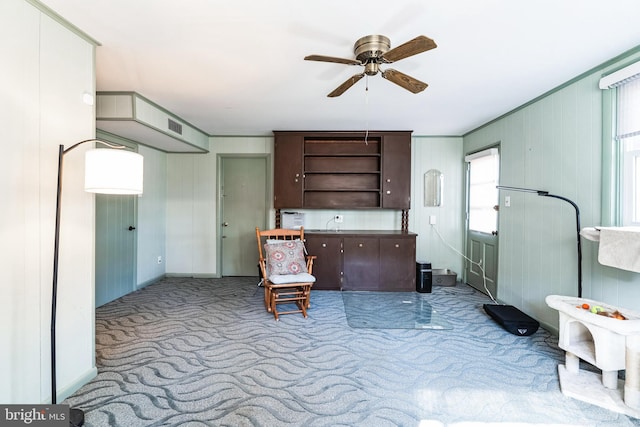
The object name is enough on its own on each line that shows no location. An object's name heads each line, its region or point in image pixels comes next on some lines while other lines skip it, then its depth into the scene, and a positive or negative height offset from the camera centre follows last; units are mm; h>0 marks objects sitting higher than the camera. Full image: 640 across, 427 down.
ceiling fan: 1801 +985
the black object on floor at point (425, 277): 4359 -931
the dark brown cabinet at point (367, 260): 4402 -700
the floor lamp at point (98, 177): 1655 +181
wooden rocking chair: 3396 -714
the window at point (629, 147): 2232 +507
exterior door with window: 4074 -98
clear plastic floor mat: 3207 -1174
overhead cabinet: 4637 +662
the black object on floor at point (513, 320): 2898 -1055
